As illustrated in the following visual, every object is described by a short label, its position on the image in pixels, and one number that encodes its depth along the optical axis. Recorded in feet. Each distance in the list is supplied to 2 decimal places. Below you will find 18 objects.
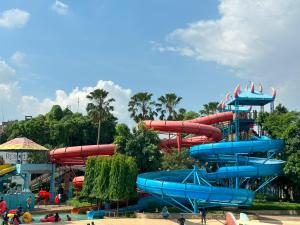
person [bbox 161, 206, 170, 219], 123.03
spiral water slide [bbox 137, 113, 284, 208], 120.88
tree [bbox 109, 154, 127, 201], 128.48
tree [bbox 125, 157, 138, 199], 130.82
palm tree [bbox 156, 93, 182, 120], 272.10
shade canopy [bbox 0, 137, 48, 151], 159.84
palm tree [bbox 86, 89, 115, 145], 226.99
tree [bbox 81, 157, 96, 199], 134.92
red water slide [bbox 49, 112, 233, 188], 165.58
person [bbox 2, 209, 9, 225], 105.11
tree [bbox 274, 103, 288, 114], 181.18
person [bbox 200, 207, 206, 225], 113.70
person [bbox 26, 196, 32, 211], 140.81
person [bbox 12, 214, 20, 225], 106.20
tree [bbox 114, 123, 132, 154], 151.84
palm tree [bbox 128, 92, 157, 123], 250.16
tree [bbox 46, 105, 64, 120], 265.30
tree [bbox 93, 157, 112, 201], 130.41
